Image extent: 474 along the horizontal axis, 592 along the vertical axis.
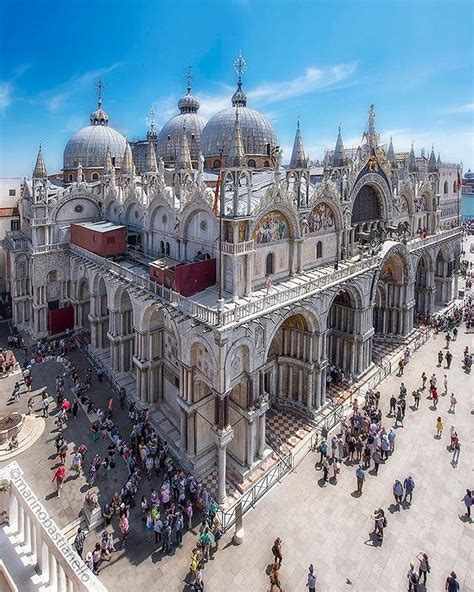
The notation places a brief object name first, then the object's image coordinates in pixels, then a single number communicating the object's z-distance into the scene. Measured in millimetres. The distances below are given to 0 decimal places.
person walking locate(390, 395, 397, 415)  28428
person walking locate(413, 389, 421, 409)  29650
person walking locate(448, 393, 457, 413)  29192
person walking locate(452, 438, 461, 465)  24438
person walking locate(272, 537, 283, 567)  17828
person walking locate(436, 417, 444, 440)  26475
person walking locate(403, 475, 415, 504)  21266
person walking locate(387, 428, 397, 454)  25031
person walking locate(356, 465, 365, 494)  21906
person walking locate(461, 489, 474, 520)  20422
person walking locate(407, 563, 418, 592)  16484
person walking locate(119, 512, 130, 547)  19078
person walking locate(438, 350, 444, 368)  35562
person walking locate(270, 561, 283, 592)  16703
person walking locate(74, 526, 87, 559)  18047
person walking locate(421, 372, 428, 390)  31781
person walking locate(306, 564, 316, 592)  16609
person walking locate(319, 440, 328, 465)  24328
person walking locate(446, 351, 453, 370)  34875
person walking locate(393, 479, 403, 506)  21125
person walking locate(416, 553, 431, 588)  16922
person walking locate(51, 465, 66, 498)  22109
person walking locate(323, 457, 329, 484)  23062
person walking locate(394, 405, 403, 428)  27789
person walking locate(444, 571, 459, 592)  16078
